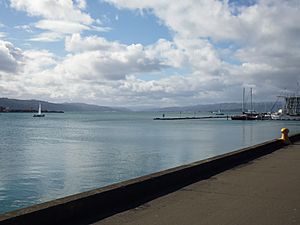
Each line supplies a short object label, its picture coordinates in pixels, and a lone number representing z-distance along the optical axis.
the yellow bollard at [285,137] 21.03
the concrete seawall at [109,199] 5.45
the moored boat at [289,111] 144.38
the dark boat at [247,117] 137.16
